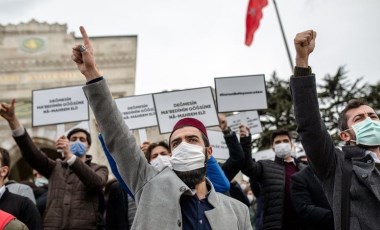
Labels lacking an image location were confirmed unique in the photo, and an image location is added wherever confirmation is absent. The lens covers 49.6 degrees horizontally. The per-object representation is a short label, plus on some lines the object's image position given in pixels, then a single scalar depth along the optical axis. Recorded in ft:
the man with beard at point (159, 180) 7.57
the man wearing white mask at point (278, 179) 14.47
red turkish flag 42.55
